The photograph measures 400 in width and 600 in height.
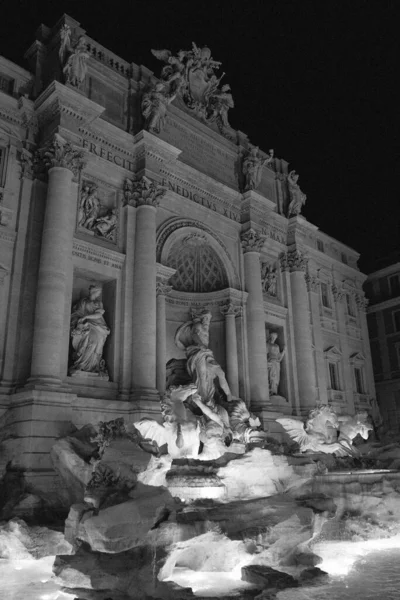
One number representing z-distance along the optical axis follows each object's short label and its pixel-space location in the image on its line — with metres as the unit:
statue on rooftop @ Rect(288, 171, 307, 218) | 24.66
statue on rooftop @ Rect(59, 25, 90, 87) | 16.19
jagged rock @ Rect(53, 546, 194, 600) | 7.47
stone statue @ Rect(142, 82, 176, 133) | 18.47
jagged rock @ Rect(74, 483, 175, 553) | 8.20
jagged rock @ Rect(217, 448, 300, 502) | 11.85
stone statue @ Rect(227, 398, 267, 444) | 16.22
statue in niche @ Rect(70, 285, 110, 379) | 15.28
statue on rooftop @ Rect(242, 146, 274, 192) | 22.36
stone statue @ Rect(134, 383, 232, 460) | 12.45
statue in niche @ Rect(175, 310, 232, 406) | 17.95
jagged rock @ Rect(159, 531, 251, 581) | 8.96
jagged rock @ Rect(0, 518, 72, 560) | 9.70
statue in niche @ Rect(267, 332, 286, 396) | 21.73
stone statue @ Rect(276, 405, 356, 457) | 17.03
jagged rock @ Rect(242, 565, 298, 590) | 8.05
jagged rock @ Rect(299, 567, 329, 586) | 8.34
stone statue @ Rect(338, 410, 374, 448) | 17.39
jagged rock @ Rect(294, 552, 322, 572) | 9.34
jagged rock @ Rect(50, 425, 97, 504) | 10.77
